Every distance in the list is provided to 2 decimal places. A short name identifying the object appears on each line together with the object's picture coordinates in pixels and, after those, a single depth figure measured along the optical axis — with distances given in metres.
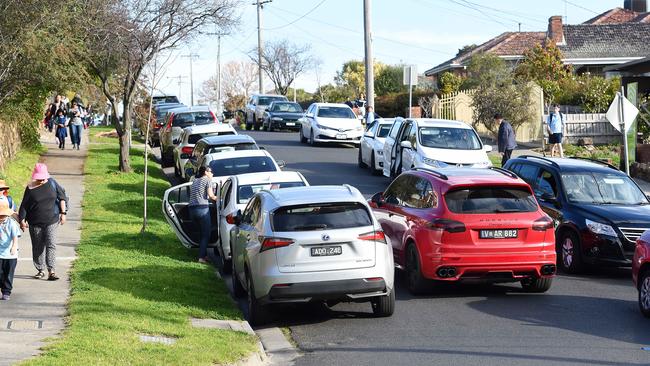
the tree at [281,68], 81.19
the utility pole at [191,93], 115.61
